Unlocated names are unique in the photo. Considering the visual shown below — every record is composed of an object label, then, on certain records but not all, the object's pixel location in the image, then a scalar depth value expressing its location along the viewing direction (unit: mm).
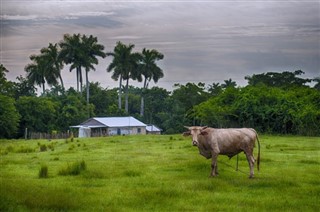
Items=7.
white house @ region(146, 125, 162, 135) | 72750
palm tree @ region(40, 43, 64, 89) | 80688
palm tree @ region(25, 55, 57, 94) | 80875
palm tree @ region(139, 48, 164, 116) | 82688
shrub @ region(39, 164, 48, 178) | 16406
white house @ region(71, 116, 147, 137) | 65688
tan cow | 17516
